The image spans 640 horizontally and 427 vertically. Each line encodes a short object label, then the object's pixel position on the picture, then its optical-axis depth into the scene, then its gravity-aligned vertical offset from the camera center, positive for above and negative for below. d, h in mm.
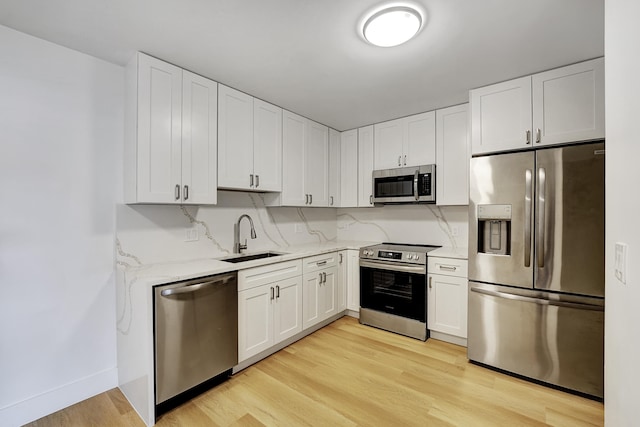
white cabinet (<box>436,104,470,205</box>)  2953 +615
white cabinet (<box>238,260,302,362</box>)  2324 -832
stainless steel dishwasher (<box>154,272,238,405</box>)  1805 -828
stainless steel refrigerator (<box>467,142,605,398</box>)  2004 -390
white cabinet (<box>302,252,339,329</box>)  2949 -827
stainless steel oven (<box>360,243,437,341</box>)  2906 -817
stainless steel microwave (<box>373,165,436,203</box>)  3113 +334
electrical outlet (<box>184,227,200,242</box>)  2541 -196
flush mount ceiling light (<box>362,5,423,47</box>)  1575 +1103
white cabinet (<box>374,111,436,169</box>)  3152 +845
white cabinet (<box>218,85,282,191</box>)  2498 +677
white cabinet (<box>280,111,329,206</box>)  3121 +608
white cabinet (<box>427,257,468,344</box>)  2738 -847
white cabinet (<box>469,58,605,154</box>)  2053 +832
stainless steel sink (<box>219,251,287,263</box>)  2717 -446
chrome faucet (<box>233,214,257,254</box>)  2899 -269
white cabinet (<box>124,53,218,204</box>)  2006 +590
